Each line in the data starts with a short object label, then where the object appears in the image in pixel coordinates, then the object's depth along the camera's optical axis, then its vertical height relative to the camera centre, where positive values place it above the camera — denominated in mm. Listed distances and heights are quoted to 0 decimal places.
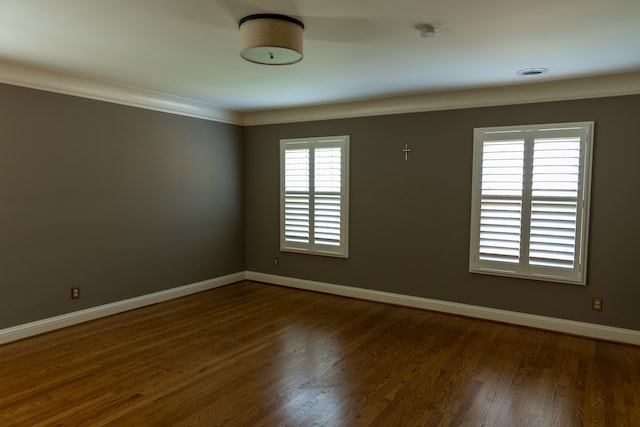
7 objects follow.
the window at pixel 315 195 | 5305 -78
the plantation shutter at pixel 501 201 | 4133 -89
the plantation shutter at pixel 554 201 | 3887 -81
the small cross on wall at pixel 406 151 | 4809 +462
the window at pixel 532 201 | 3877 -83
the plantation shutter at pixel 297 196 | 5582 -93
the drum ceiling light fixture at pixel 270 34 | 2525 +957
